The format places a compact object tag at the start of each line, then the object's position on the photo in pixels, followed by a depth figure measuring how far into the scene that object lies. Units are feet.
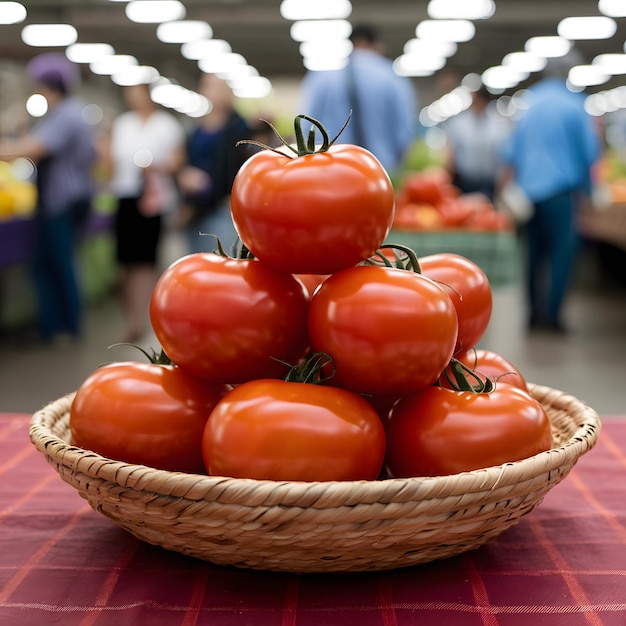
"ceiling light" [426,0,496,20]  41.01
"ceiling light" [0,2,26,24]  43.65
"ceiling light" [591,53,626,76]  60.64
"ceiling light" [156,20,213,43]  47.60
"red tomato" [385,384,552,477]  2.73
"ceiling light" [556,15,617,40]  46.08
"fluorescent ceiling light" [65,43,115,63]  52.08
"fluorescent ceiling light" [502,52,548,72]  58.18
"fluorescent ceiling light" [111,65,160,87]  64.08
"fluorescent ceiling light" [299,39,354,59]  50.96
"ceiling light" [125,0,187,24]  41.34
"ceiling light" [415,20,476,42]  47.23
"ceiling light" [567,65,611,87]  66.49
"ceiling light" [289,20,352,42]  45.37
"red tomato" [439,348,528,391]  3.32
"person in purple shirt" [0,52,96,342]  16.47
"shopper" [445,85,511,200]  23.34
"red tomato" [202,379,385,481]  2.52
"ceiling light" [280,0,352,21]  40.37
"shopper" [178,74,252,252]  14.89
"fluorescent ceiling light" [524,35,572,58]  52.01
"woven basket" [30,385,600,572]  2.35
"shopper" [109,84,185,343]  16.84
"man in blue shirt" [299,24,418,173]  14.06
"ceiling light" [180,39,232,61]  55.53
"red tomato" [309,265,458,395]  2.75
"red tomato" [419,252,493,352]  3.33
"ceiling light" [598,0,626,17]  41.22
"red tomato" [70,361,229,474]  2.86
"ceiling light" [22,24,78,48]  46.34
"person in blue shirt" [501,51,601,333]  17.56
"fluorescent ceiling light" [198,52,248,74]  61.31
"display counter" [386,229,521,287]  11.78
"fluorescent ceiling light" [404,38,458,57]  53.67
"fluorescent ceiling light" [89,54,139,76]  58.95
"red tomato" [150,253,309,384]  2.91
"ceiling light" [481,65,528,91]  66.95
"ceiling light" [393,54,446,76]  60.05
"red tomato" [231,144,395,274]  2.87
